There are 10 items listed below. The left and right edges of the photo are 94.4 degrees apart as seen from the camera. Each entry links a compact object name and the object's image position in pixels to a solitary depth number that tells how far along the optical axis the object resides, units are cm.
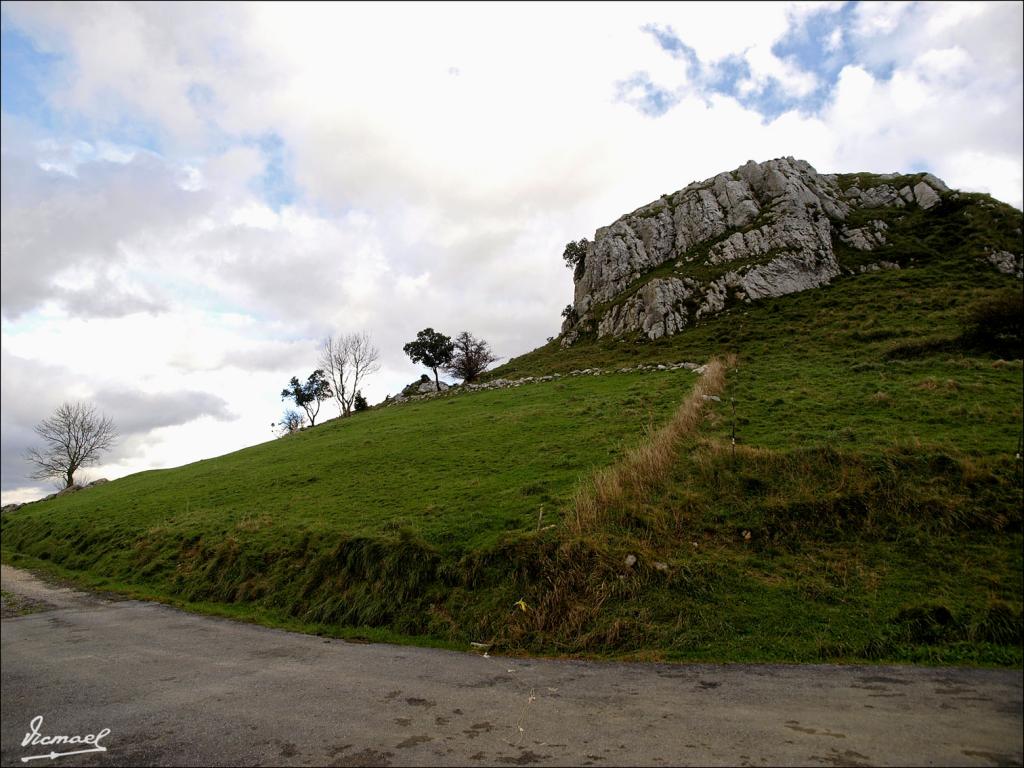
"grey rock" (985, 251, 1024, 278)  4747
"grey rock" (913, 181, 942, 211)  6575
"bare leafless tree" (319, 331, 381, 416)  7744
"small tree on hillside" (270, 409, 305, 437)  9643
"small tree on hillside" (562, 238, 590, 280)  9400
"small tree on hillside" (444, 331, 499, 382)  6272
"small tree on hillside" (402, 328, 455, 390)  7494
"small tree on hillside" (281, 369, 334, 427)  8881
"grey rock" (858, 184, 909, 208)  6962
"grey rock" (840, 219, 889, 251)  6088
